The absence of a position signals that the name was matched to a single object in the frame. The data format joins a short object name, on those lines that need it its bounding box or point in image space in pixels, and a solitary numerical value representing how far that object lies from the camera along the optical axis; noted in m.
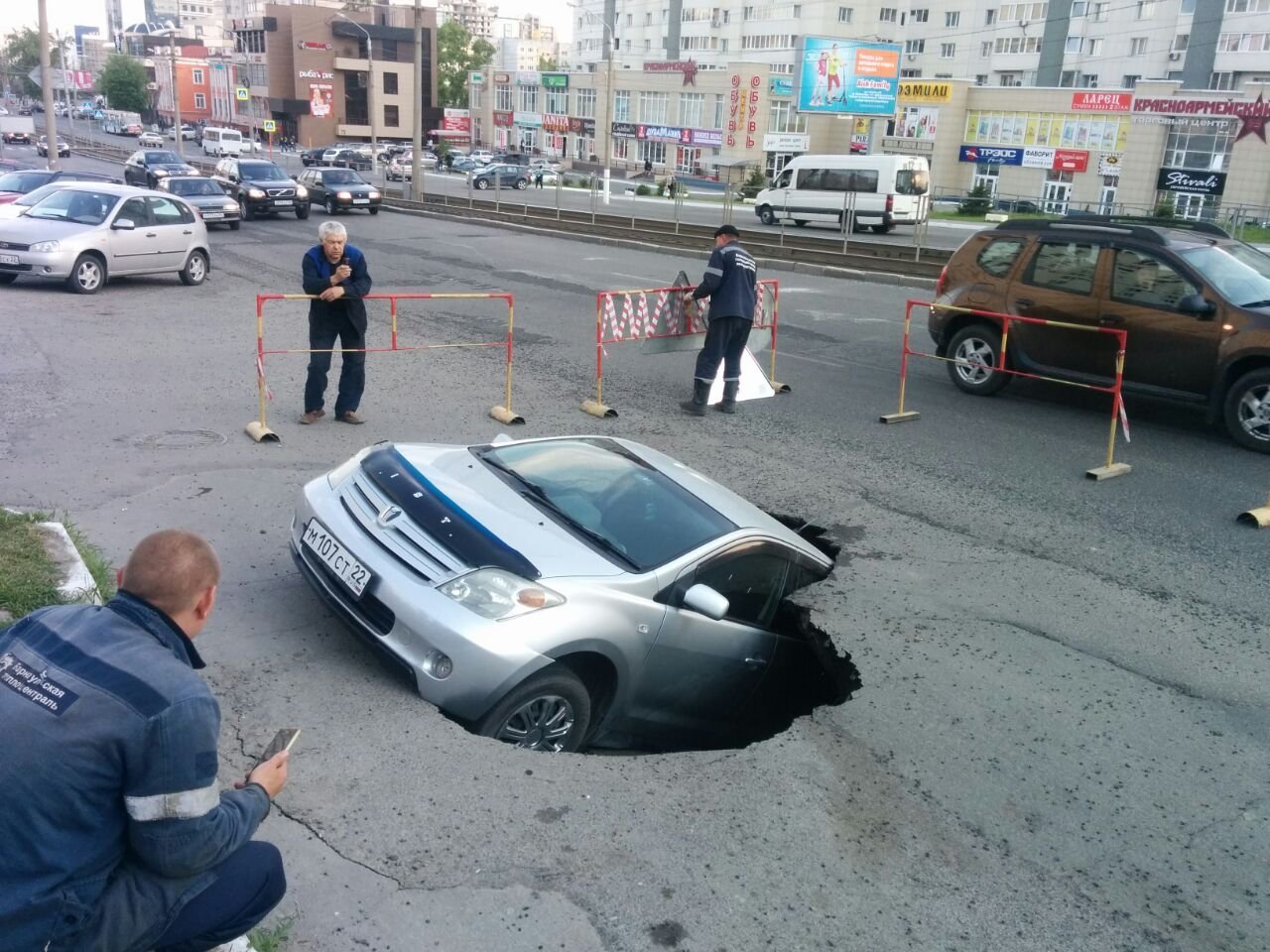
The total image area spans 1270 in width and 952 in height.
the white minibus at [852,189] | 37.75
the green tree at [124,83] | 121.19
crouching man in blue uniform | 2.33
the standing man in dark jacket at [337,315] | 9.22
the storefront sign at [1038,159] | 67.50
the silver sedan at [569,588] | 4.53
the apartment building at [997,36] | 67.25
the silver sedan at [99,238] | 16.61
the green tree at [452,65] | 123.38
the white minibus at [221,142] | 75.44
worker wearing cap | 10.71
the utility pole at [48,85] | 34.75
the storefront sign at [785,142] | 68.75
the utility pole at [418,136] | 37.72
